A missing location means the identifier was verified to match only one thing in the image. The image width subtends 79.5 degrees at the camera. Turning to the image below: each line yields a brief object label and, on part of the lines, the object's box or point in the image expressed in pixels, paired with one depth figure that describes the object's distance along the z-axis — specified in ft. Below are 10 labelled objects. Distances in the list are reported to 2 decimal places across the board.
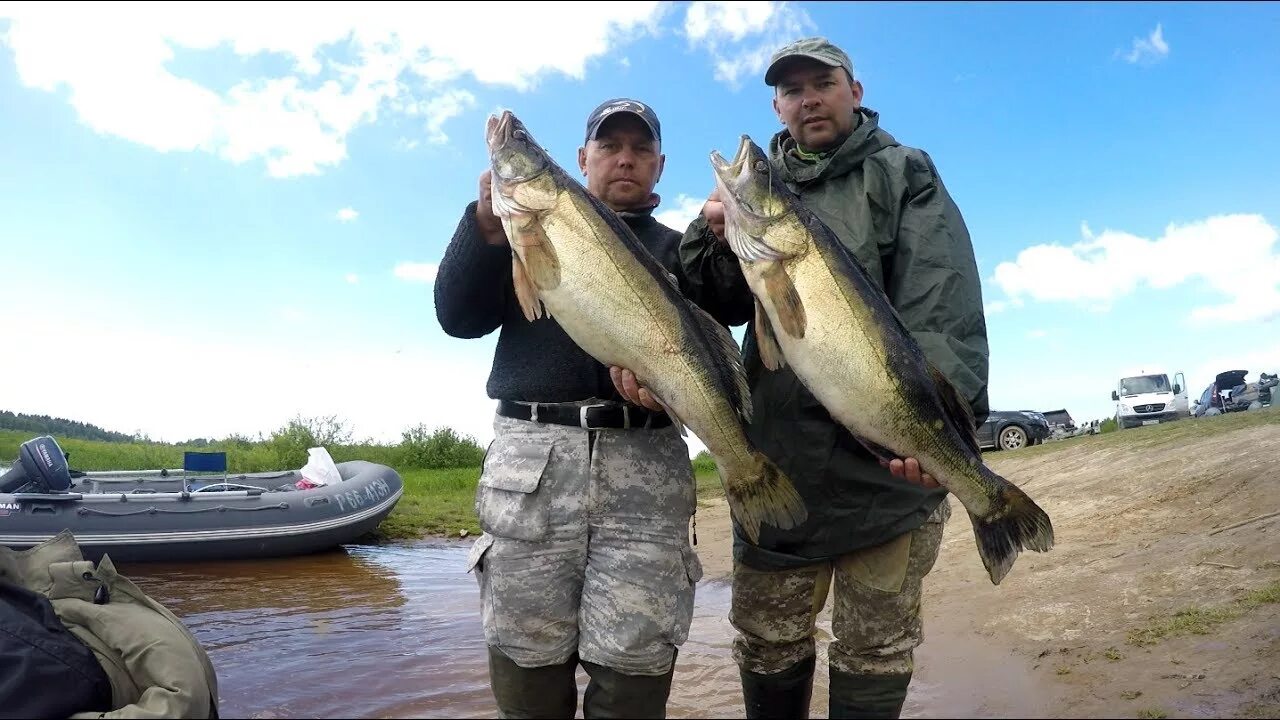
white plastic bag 39.40
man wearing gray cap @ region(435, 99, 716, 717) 9.42
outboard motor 33.17
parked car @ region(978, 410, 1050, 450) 70.38
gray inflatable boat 31.96
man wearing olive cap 10.16
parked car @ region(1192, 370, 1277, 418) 78.64
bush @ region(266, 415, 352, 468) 62.80
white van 82.07
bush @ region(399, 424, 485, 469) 76.02
